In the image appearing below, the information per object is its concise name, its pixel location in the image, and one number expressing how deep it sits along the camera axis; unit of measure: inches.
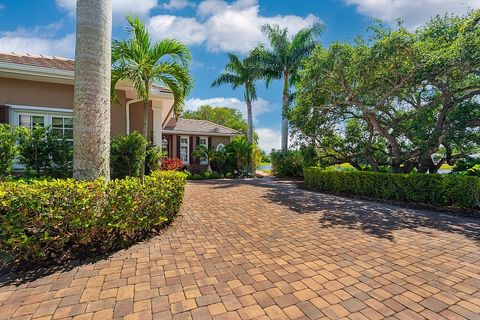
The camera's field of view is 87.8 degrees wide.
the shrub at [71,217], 124.2
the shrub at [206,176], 636.1
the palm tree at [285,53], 715.4
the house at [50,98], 265.9
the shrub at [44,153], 211.6
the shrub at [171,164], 524.4
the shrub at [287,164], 686.5
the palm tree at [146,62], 269.1
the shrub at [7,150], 192.7
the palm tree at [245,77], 748.8
